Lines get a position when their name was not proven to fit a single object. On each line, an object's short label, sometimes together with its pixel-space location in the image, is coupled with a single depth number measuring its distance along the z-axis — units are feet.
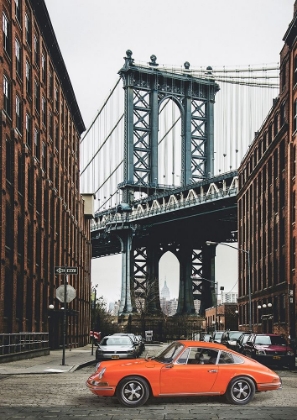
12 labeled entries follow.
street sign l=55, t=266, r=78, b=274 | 91.86
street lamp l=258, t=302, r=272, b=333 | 182.39
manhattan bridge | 314.14
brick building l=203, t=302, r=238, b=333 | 312.09
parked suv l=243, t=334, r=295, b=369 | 97.25
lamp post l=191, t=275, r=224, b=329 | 364.38
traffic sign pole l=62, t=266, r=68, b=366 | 89.35
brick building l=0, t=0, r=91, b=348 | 114.83
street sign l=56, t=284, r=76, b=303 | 91.17
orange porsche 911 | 46.93
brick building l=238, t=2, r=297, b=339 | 170.30
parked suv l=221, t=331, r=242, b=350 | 122.19
